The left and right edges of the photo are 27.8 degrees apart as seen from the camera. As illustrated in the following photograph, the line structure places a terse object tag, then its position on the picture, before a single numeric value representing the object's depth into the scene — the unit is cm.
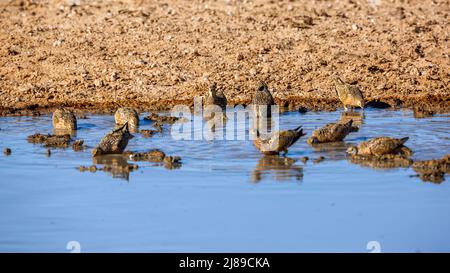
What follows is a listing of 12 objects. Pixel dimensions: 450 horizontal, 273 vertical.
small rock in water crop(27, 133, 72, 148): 1216
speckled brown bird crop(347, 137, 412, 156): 1095
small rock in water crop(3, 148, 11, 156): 1163
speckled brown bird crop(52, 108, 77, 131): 1327
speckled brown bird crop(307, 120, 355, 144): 1203
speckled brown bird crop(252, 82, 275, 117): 1444
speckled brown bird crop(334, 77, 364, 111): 1458
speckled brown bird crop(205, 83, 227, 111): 1462
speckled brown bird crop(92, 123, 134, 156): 1135
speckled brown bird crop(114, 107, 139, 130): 1342
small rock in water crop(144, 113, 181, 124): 1403
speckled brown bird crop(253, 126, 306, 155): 1105
